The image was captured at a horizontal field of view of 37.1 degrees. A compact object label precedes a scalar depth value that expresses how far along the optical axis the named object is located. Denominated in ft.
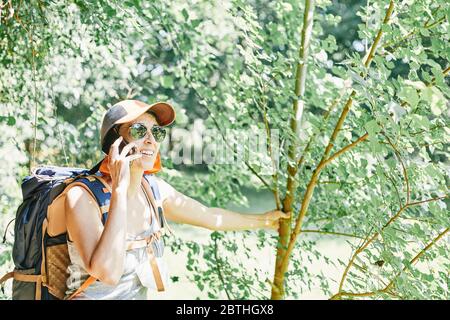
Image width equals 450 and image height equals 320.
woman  5.98
